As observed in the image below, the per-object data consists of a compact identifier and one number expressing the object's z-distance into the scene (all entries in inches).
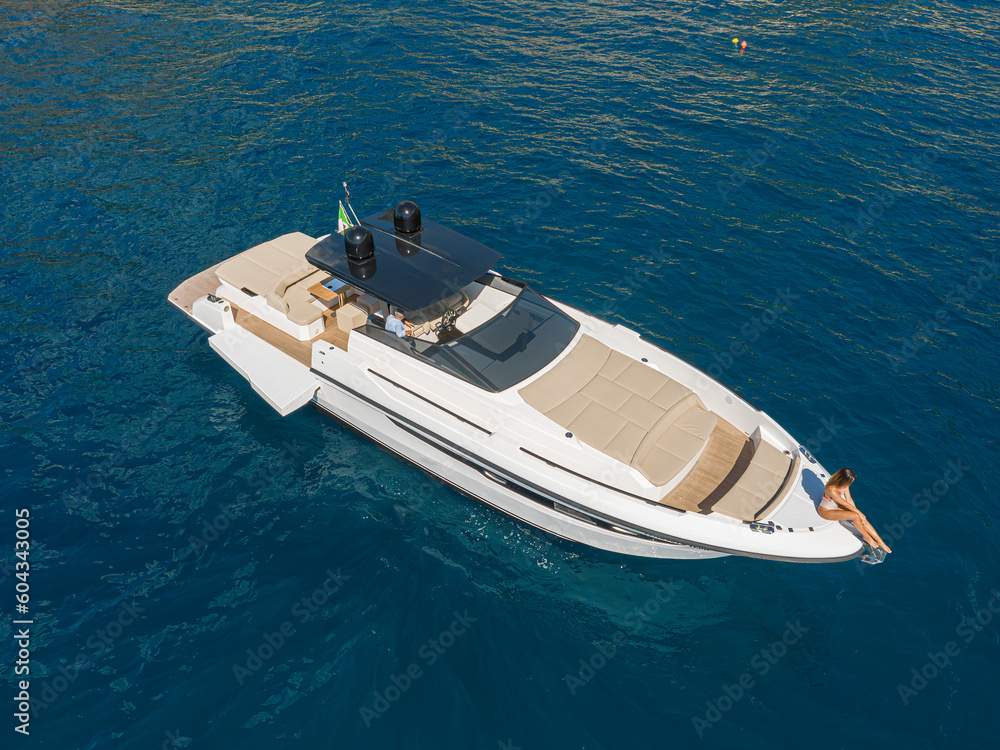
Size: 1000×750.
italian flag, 637.2
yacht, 444.5
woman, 422.3
